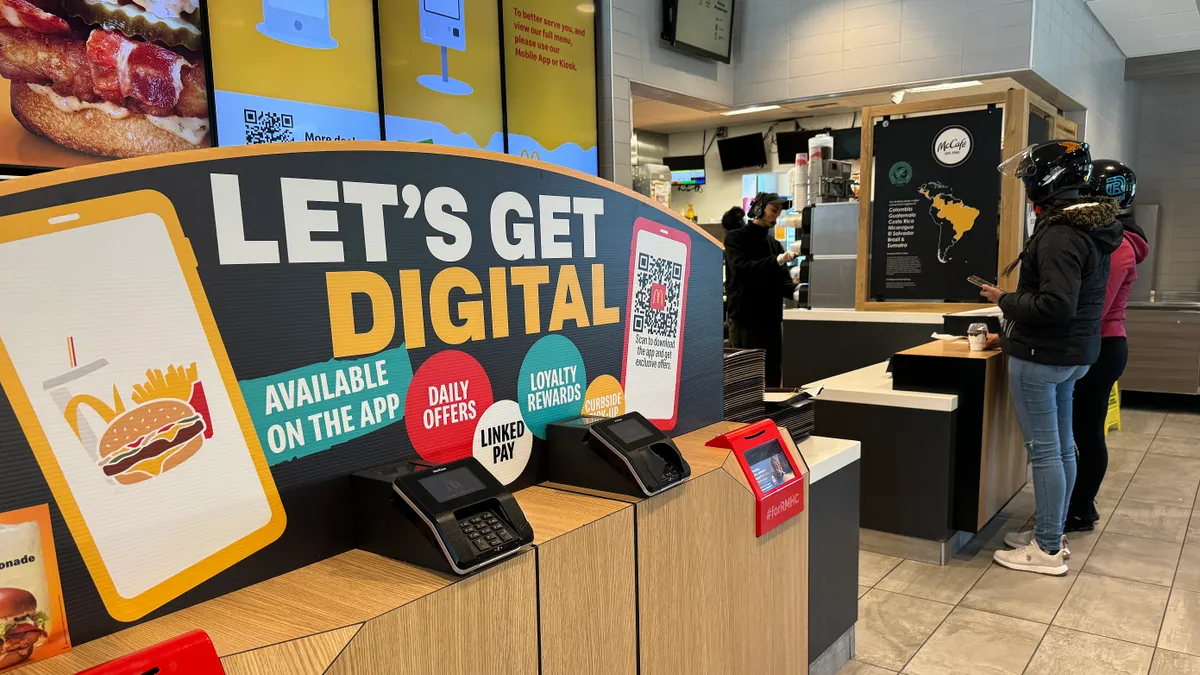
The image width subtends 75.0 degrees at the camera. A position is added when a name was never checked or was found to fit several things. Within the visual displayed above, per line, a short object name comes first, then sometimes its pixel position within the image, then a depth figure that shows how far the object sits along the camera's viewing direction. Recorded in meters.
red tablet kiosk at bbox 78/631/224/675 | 0.81
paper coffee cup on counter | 3.57
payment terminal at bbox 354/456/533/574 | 1.10
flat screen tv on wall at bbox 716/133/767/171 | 9.35
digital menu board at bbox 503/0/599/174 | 4.35
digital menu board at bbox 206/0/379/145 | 3.06
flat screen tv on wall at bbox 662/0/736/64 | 5.36
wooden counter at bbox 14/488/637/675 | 0.93
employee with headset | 5.07
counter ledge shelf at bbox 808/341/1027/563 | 3.33
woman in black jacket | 2.87
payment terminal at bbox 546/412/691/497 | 1.44
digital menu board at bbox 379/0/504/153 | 3.70
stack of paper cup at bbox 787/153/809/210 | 6.28
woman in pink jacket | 3.38
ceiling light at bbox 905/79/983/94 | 5.43
